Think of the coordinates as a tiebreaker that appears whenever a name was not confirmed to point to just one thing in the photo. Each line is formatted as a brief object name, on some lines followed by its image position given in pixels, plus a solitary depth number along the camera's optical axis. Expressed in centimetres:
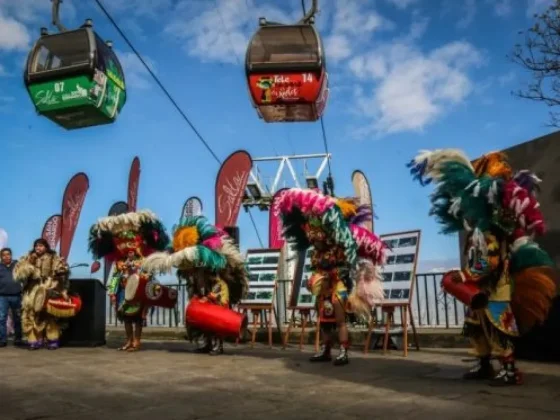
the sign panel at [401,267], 706
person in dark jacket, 891
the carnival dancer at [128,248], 760
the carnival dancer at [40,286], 827
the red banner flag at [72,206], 1552
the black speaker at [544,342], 564
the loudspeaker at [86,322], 883
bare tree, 1132
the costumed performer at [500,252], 437
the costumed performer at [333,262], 590
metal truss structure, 3316
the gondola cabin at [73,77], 960
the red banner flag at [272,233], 1422
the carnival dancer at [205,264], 693
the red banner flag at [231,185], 1330
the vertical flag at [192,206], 1416
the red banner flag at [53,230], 1648
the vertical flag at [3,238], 1304
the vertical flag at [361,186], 1454
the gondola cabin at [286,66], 955
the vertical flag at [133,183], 1466
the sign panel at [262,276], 865
